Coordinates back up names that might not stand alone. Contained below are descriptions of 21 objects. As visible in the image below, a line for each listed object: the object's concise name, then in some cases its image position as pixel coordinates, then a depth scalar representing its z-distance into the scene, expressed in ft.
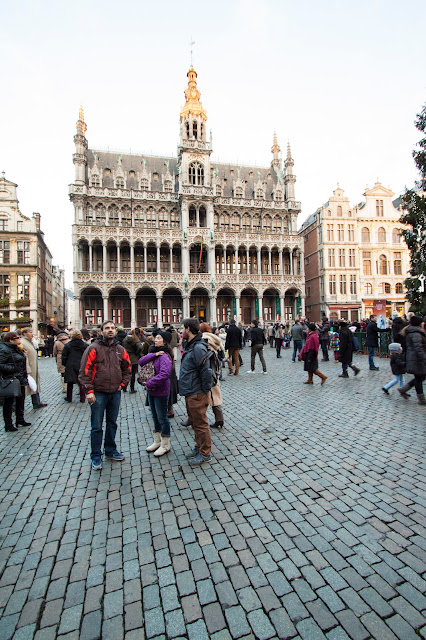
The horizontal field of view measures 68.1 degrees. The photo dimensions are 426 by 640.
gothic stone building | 110.93
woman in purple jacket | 15.03
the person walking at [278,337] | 57.78
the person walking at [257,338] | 36.35
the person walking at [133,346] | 29.37
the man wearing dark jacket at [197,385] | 14.11
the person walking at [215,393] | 18.17
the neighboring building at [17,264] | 108.37
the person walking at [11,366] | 20.02
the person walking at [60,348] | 29.86
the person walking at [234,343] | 36.39
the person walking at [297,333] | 46.06
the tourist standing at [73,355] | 26.61
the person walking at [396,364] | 25.00
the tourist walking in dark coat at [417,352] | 22.58
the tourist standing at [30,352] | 24.23
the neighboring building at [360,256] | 129.49
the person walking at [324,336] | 47.26
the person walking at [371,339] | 38.55
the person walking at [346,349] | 33.27
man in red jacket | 14.35
